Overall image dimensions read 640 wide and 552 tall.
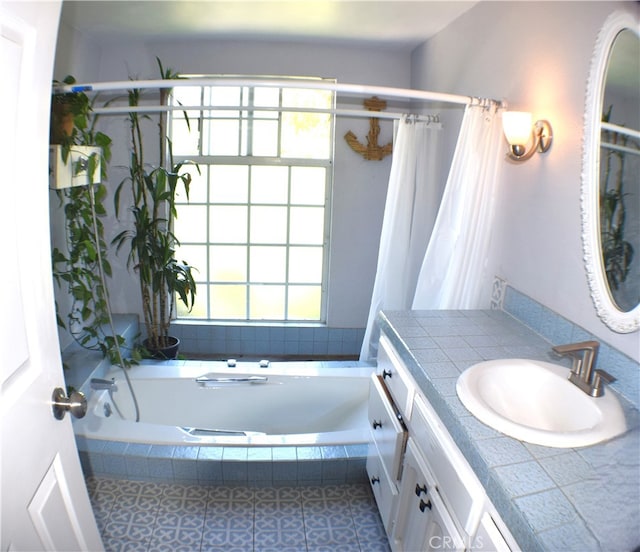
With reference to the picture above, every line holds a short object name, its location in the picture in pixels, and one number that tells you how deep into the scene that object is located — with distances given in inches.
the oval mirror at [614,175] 46.6
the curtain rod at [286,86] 68.1
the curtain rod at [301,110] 96.0
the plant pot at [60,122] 70.3
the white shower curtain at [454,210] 72.7
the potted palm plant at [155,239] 108.0
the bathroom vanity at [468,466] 31.8
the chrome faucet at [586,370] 45.3
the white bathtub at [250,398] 98.2
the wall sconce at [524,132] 61.1
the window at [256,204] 127.6
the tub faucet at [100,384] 89.4
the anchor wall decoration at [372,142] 122.1
